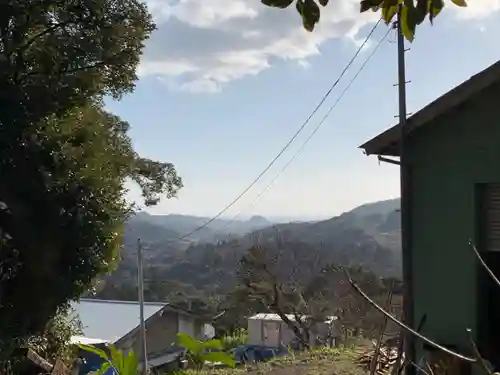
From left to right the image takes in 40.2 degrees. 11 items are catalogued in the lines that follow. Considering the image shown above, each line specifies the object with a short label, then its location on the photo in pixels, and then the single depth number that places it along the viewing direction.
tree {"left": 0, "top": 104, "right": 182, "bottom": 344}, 11.00
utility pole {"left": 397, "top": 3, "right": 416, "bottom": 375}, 7.61
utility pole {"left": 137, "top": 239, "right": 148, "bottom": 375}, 16.17
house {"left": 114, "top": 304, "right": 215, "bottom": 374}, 24.52
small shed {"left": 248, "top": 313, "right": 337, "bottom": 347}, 21.00
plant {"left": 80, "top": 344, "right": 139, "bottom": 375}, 3.80
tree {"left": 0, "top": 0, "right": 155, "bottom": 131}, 10.70
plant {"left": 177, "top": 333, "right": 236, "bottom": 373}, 3.91
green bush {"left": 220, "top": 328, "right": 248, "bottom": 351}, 17.05
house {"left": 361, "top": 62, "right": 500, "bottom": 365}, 7.10
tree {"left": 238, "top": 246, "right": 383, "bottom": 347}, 20.63
